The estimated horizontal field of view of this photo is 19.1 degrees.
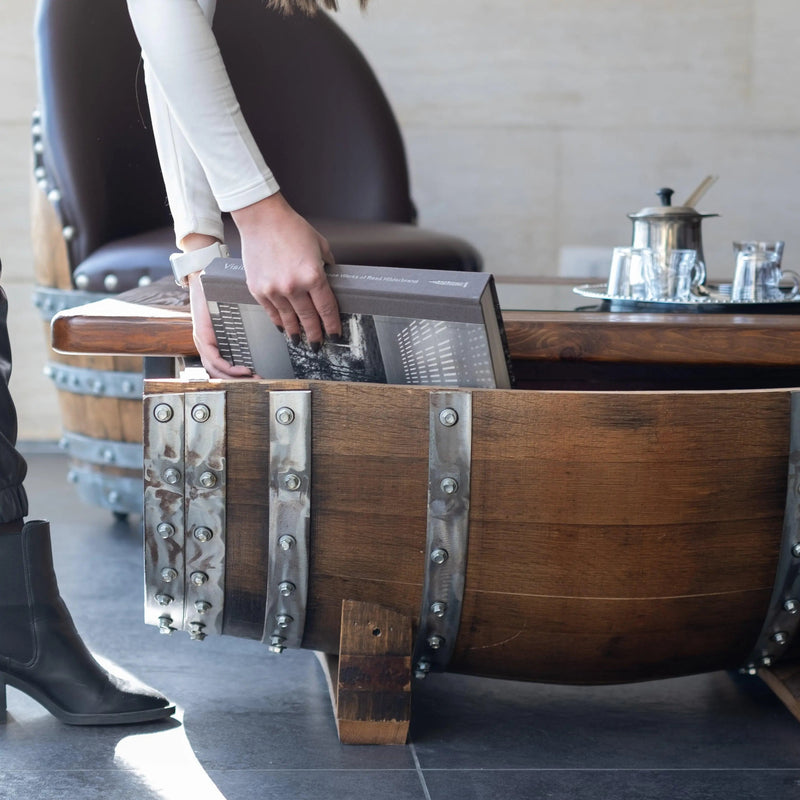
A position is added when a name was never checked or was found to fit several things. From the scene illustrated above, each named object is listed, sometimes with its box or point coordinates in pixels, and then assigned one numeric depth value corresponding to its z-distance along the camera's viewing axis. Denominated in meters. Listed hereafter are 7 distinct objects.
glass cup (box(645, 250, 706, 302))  2.92
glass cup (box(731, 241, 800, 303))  2.90
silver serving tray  2.78
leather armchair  3.38
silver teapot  3.08
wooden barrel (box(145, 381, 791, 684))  2.31
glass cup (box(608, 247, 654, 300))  2.93
